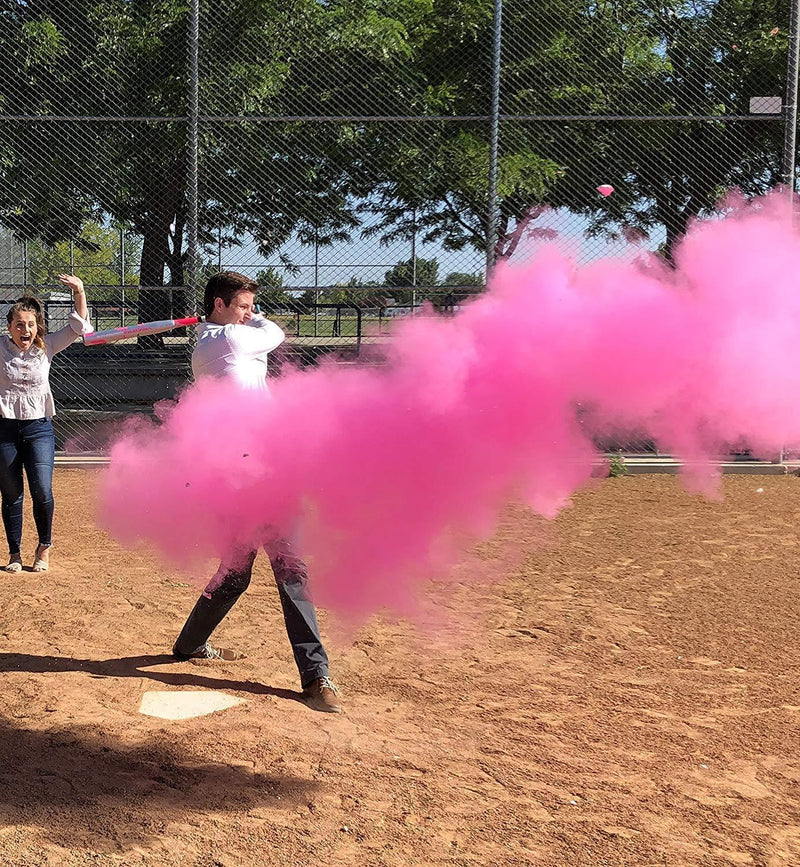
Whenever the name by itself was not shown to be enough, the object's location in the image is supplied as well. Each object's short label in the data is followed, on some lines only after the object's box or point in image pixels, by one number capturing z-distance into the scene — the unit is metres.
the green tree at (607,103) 11.92
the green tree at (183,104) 12.02
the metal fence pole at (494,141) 10.53
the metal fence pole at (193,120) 10.45
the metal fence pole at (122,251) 14.69
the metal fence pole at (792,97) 10.34
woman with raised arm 6.82
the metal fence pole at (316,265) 12.41
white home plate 4.61
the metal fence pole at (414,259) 12.38
